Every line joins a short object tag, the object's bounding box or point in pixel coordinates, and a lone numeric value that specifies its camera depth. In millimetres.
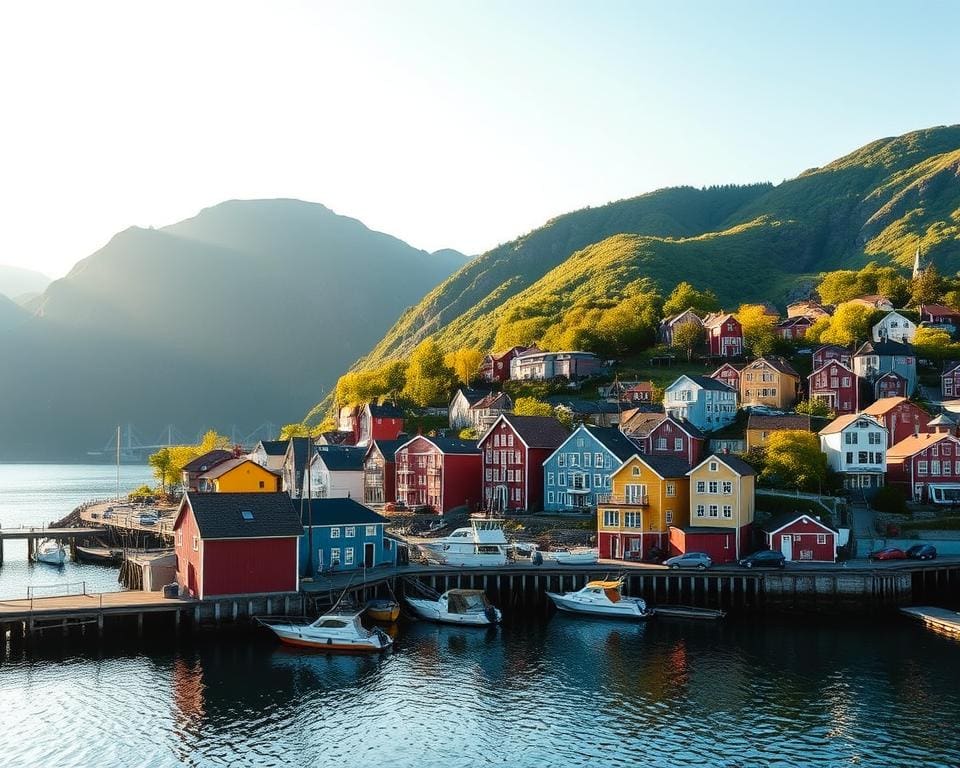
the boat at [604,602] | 53906
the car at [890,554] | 62719
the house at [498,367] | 132875
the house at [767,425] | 85188
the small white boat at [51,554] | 82562
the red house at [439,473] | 83625
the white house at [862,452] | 76875
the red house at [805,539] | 61719
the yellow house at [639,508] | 63875
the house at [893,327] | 117562
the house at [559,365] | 122500
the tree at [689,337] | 125312
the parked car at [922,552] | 62656
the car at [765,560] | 59906
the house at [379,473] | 92000
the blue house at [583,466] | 77562
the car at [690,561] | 59906
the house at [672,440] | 82500
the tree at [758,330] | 118125
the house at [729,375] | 105938
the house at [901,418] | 85375
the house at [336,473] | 94250
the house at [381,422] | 110938
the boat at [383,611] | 52719
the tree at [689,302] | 143000
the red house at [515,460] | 81875
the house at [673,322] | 128750
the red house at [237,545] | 48688
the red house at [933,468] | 74312
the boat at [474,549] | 61281
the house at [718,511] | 61812
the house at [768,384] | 101750
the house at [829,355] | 106625
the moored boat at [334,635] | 46312
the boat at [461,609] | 52656
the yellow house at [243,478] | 77875
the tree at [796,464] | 74062
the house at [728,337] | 122625
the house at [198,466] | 100125
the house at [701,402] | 97188
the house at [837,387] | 96312
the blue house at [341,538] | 57062
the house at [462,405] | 114312
